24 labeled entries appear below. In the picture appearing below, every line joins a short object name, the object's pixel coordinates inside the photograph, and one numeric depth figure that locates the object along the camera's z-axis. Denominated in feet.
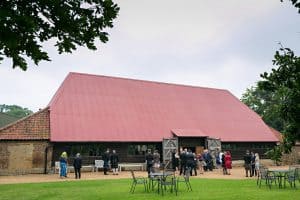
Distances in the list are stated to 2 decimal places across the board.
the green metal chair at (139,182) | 42.51
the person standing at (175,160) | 73.69
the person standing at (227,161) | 70.53
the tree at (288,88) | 12.90
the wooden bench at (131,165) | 82.26
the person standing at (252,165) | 65.39
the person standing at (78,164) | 63.68
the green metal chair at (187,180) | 43.00
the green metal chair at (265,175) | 46.56
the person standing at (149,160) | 64.78
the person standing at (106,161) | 72.54
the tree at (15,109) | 307.58
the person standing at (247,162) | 65.46
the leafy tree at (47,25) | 14.24
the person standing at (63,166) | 65.65
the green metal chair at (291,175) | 44.45
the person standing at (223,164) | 70.79
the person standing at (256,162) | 65.89
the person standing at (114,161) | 71.82
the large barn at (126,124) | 75.77
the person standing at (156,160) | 70.90
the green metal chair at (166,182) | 40.70
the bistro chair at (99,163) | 78.02
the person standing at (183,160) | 66.69
